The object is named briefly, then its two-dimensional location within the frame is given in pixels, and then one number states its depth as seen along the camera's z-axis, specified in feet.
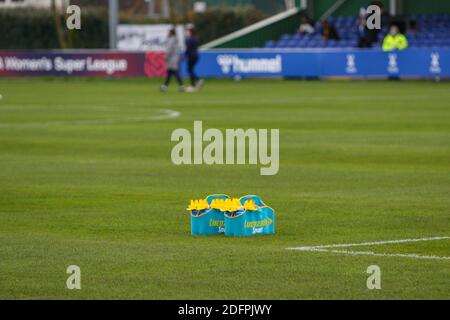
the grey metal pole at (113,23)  199.72
